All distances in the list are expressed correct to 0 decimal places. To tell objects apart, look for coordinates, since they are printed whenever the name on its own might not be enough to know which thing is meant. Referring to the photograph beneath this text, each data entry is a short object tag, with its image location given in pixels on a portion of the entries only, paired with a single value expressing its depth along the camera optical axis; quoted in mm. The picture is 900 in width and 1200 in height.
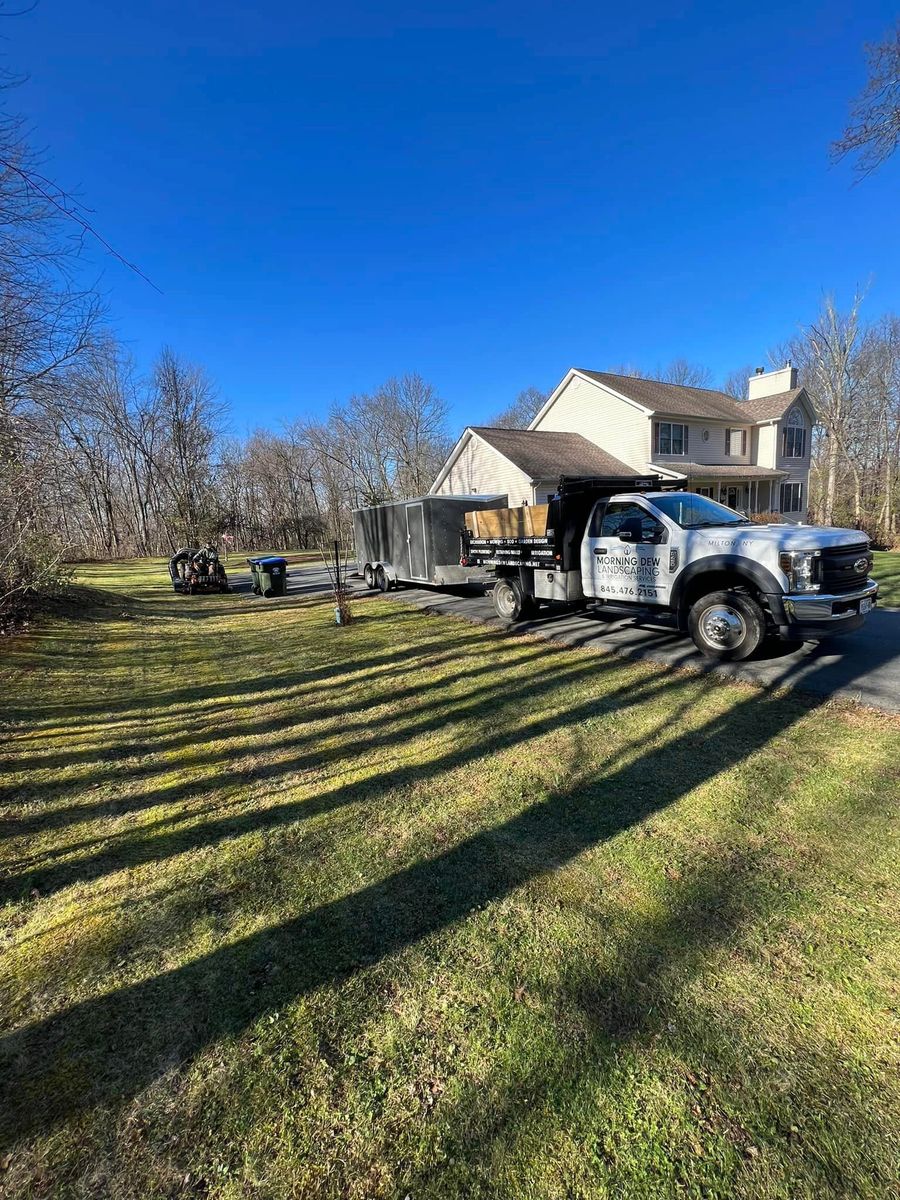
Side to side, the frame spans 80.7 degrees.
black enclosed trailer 12648
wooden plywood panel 8734
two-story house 23328
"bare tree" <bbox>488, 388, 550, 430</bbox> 51594
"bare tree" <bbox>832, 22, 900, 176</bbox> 8406
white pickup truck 5746
